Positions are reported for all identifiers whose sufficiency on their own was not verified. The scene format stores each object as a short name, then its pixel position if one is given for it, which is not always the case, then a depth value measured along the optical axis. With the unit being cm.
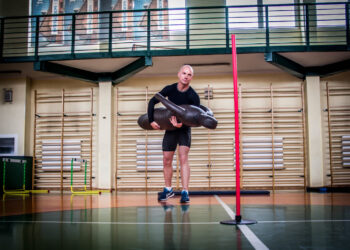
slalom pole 244
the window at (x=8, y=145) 916
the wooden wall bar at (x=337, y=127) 860
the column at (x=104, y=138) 898
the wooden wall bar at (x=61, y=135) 927
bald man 412
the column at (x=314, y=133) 857
